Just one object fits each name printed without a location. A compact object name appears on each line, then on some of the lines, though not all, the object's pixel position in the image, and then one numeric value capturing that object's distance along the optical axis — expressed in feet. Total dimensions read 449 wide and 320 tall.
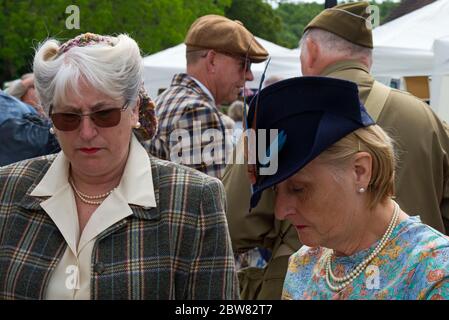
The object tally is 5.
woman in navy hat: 6.93
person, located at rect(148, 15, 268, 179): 14.12
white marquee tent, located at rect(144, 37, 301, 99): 34.42
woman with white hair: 8.27
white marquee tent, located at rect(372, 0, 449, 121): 24.89
